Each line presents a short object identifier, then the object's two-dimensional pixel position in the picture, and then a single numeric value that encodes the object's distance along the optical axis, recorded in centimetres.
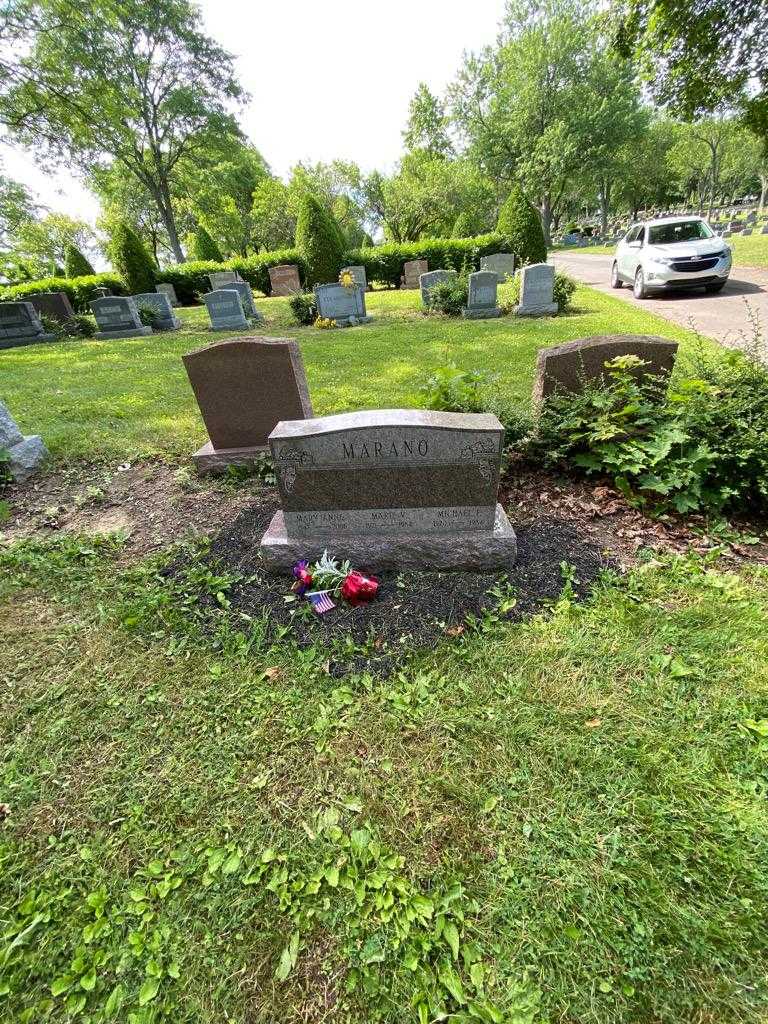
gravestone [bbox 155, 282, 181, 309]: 1789
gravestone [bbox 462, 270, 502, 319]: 1074
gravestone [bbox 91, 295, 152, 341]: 1292
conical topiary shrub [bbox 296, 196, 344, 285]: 1530
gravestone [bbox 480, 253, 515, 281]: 1485
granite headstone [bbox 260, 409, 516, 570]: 252
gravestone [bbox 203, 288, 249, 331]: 1241
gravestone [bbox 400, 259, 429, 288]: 1870
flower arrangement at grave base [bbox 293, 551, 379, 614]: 263
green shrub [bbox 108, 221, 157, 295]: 1652
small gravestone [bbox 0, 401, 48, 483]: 440
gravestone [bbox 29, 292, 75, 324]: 1462
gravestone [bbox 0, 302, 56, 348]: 1307
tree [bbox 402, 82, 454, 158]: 4075
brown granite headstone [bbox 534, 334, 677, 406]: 364
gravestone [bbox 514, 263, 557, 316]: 1022
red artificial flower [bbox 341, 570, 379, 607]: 262
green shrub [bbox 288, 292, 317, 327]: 1259
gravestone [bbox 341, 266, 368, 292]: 1461
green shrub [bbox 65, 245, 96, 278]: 2156
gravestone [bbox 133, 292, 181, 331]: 1379
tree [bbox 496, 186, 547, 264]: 1449
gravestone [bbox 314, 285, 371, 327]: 1196
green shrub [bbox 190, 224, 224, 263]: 2636
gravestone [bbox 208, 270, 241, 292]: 1789
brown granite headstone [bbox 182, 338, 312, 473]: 387
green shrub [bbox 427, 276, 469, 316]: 1127
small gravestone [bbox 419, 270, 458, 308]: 1218
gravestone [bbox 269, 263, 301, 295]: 1822
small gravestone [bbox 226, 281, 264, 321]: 1350
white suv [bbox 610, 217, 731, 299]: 1029
